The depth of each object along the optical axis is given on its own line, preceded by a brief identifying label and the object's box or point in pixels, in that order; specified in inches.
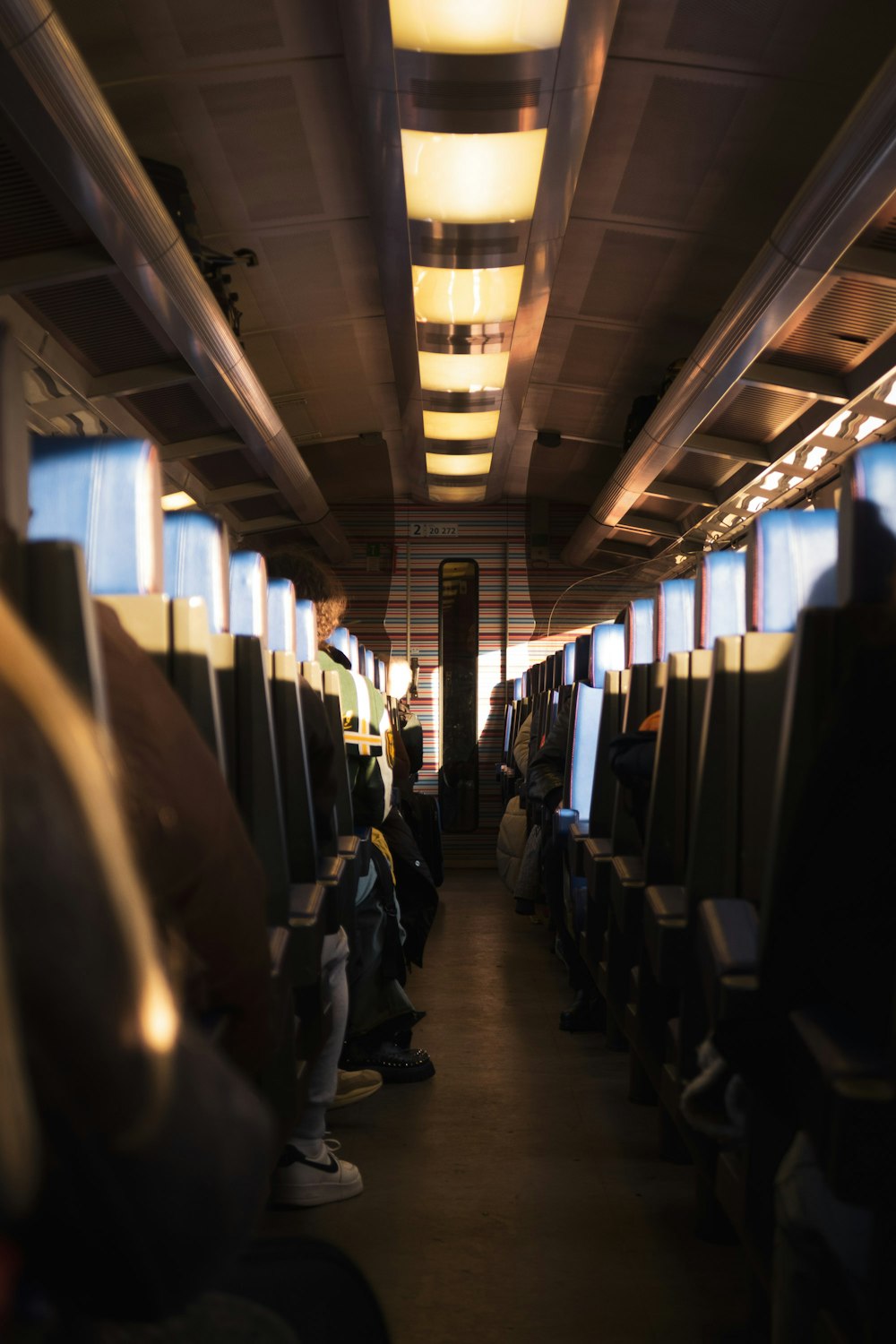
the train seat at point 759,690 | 84.4
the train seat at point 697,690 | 91.0
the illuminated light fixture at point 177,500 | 299.3
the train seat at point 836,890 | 49.1
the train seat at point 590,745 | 155.1
